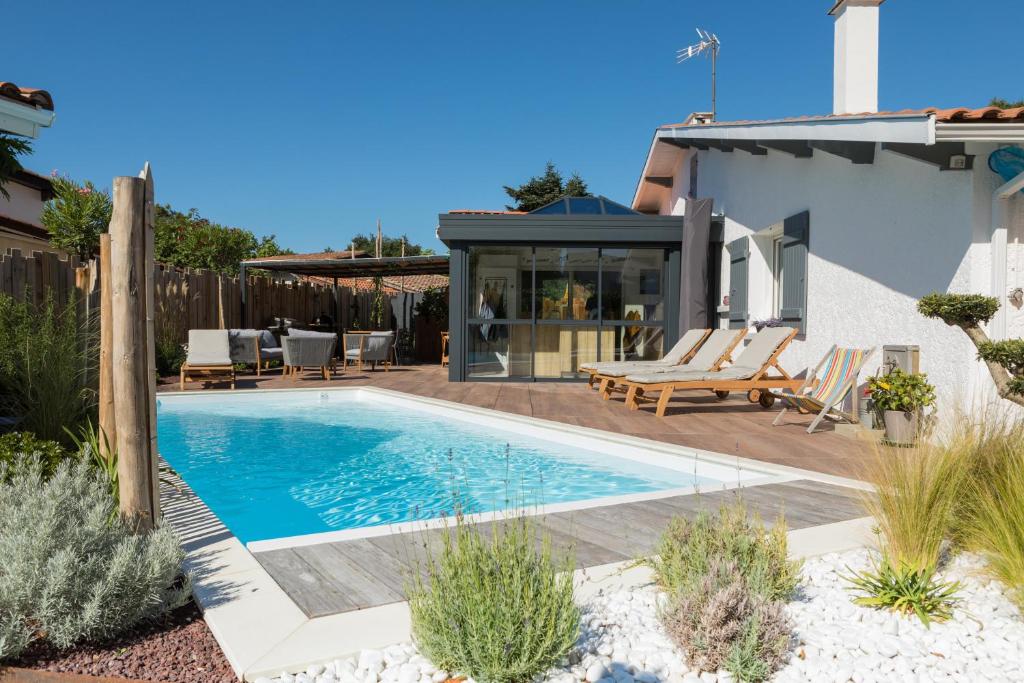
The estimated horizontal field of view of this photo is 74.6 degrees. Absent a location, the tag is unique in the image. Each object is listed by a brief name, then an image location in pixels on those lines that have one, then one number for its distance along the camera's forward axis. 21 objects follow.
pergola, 14.93
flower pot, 5.35
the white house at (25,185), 4.37
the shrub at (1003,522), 2.56
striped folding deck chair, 6.31
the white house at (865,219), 5.21
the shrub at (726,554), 2.40
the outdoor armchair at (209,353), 10.58
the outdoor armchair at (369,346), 13.40
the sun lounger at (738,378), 7.92
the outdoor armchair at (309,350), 11.62
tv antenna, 14.76
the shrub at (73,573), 2.16
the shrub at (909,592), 2.53
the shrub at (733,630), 2.12
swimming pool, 5.07
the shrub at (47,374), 4.36
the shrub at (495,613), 2.02
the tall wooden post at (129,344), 2.98
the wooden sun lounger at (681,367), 8.72
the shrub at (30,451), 3.52
